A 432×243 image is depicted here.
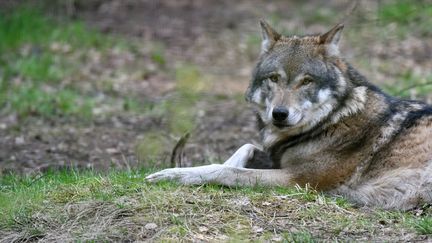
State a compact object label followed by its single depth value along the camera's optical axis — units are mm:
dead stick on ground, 15193
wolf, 12445
